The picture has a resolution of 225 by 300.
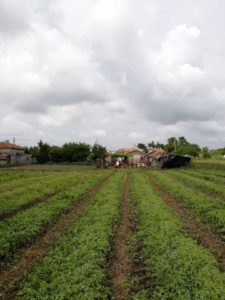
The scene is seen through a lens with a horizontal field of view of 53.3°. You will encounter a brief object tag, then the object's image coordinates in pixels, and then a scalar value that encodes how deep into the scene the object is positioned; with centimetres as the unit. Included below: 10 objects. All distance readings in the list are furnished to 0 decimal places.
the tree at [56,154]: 5596
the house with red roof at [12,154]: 5481
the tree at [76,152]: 5439
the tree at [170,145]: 7735
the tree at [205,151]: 5556
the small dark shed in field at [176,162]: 3669
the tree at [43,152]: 5829
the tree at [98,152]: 5219
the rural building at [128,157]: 5123
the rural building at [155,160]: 4176
